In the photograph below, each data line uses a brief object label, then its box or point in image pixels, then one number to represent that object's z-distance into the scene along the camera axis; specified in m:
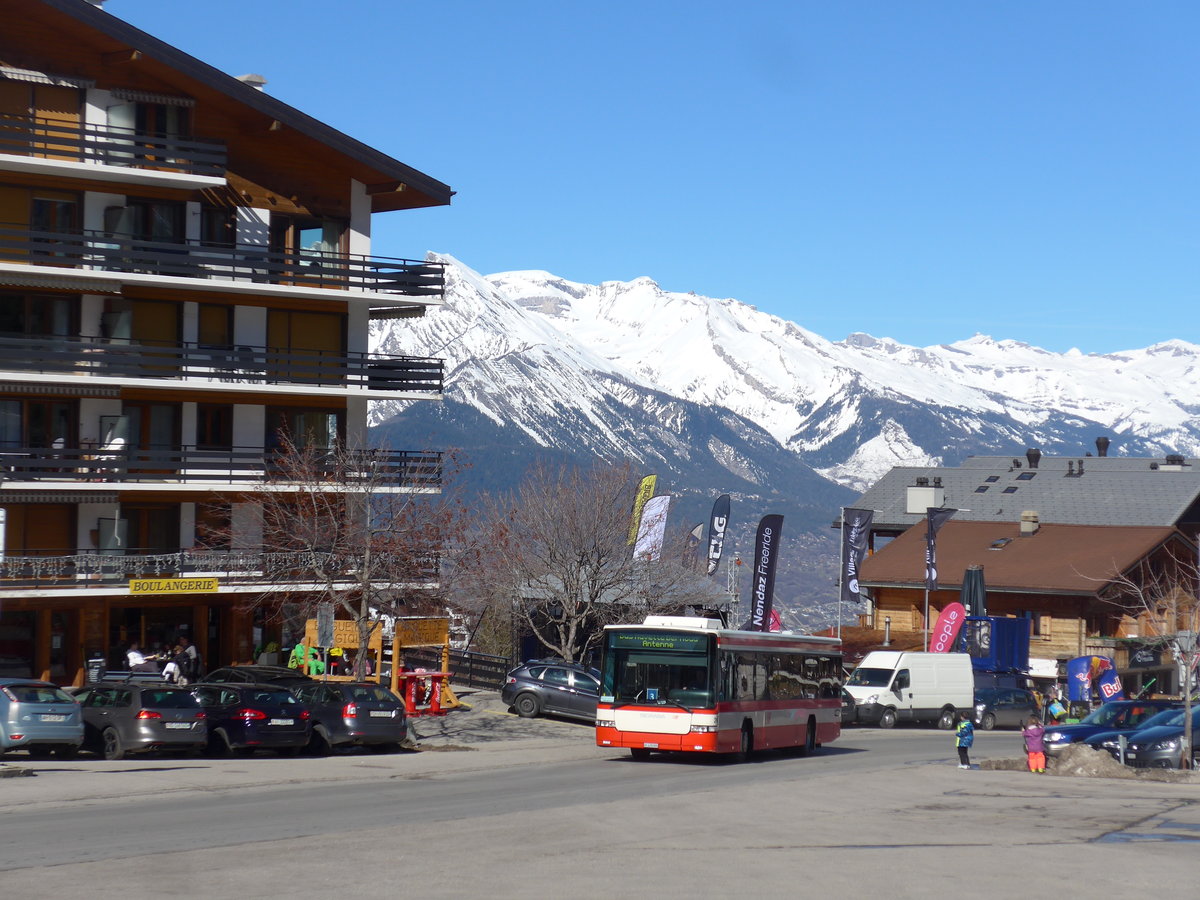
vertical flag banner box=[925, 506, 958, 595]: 65.88
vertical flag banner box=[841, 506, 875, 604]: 70.00
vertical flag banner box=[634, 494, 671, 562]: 57.22
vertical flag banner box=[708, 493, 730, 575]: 61.62
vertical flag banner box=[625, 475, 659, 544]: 57.50
